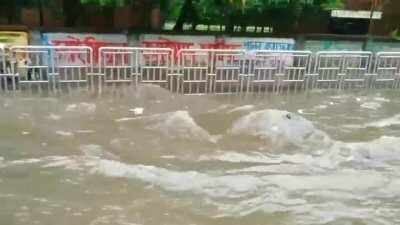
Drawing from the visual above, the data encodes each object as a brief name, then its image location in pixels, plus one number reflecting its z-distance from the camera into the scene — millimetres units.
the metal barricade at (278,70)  11062
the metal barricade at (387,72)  12375
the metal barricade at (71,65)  9836
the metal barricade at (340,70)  11656
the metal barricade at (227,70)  10758
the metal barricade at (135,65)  10086
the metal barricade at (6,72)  9328
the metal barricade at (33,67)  9523
